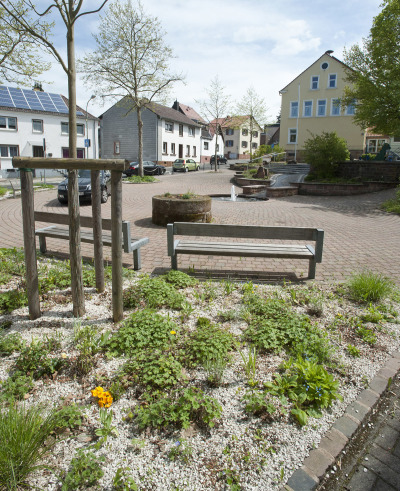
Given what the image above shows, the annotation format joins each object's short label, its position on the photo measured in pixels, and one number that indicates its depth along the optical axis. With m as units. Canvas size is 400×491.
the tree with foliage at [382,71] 17.84
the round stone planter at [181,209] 8.54
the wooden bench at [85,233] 5.50
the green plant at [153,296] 4.20
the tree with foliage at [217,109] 40.10
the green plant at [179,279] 4.91
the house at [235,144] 68.06
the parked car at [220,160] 54.17
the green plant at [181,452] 2.18
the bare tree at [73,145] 3.80
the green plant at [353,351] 3.37
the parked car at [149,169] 32.16
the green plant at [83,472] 1.97
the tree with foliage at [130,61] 24.61
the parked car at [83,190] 13.62
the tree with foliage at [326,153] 21.03
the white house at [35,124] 35.77
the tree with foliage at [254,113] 44.12
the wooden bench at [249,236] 5.43
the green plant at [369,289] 4.55
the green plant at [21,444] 1.91
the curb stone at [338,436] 2.09
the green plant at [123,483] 1.96
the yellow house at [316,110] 37.34
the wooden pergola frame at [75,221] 3.39
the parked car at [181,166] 41.19
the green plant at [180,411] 2.40
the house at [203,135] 58.82
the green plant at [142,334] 3.25
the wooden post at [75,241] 3.79
